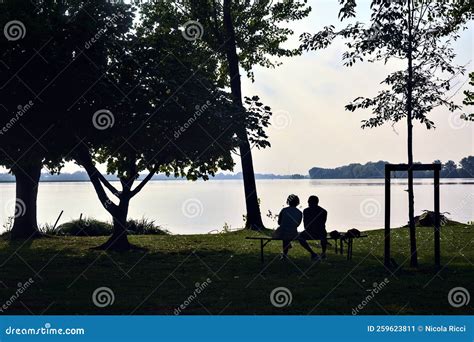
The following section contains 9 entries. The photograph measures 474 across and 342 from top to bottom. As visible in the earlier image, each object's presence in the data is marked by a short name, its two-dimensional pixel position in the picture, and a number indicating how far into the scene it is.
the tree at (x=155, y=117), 21.59
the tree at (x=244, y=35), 32.31
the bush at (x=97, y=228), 33.25
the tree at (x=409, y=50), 16.36
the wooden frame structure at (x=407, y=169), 16.09
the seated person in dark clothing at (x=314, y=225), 17.56
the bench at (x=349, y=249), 17.99
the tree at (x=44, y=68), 20.39
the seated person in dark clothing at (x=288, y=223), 17.52
